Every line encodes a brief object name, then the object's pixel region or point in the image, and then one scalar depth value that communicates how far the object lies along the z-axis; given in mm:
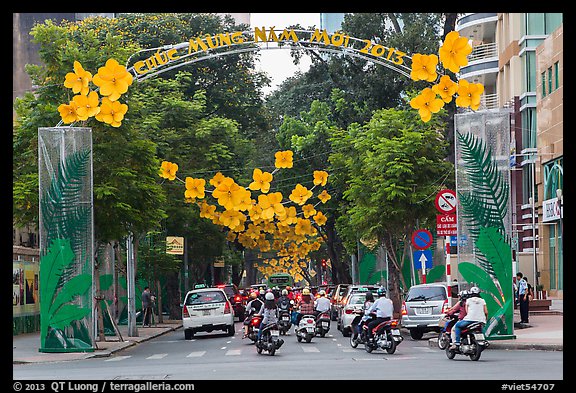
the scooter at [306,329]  34031
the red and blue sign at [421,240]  36562
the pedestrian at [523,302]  36906
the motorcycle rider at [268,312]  28297
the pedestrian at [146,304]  50719
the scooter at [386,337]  27156
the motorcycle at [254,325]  30391
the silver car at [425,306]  34312
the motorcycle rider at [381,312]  27672
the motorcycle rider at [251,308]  33125
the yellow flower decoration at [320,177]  42312
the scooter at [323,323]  38312
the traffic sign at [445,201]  33219
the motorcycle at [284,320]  40562
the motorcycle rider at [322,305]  39281
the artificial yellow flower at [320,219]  51188
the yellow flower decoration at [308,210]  48897
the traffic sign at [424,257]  38469
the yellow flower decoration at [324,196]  46500
